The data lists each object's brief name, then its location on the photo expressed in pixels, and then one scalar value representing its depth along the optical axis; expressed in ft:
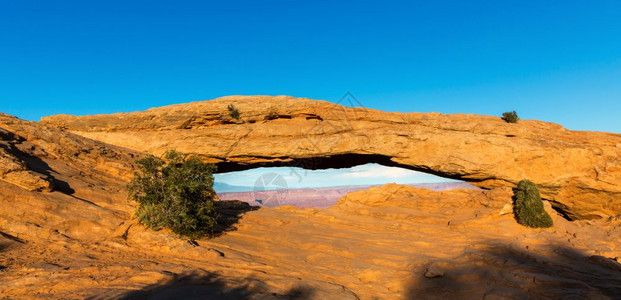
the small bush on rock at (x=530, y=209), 58.70
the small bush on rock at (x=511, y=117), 82.48
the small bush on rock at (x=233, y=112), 83.66
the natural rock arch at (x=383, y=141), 72.74
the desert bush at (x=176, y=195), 36.99
